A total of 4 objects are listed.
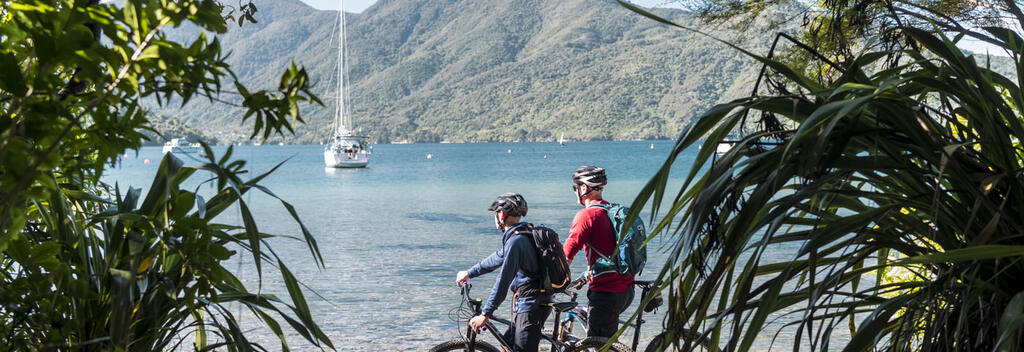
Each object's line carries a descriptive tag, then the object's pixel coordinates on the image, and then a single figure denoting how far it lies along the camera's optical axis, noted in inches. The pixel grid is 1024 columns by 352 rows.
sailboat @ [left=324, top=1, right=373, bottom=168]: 2994.6
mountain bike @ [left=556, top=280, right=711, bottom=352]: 154.9
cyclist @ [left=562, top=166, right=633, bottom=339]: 179.6
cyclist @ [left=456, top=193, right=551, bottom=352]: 172.7
